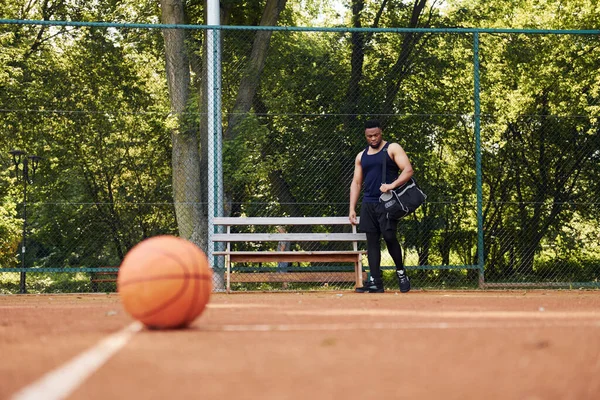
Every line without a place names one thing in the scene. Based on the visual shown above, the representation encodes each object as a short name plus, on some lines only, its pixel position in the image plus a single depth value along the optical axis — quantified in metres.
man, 10.35
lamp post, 16.17
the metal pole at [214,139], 11.79
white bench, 11.52
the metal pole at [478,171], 12.09
